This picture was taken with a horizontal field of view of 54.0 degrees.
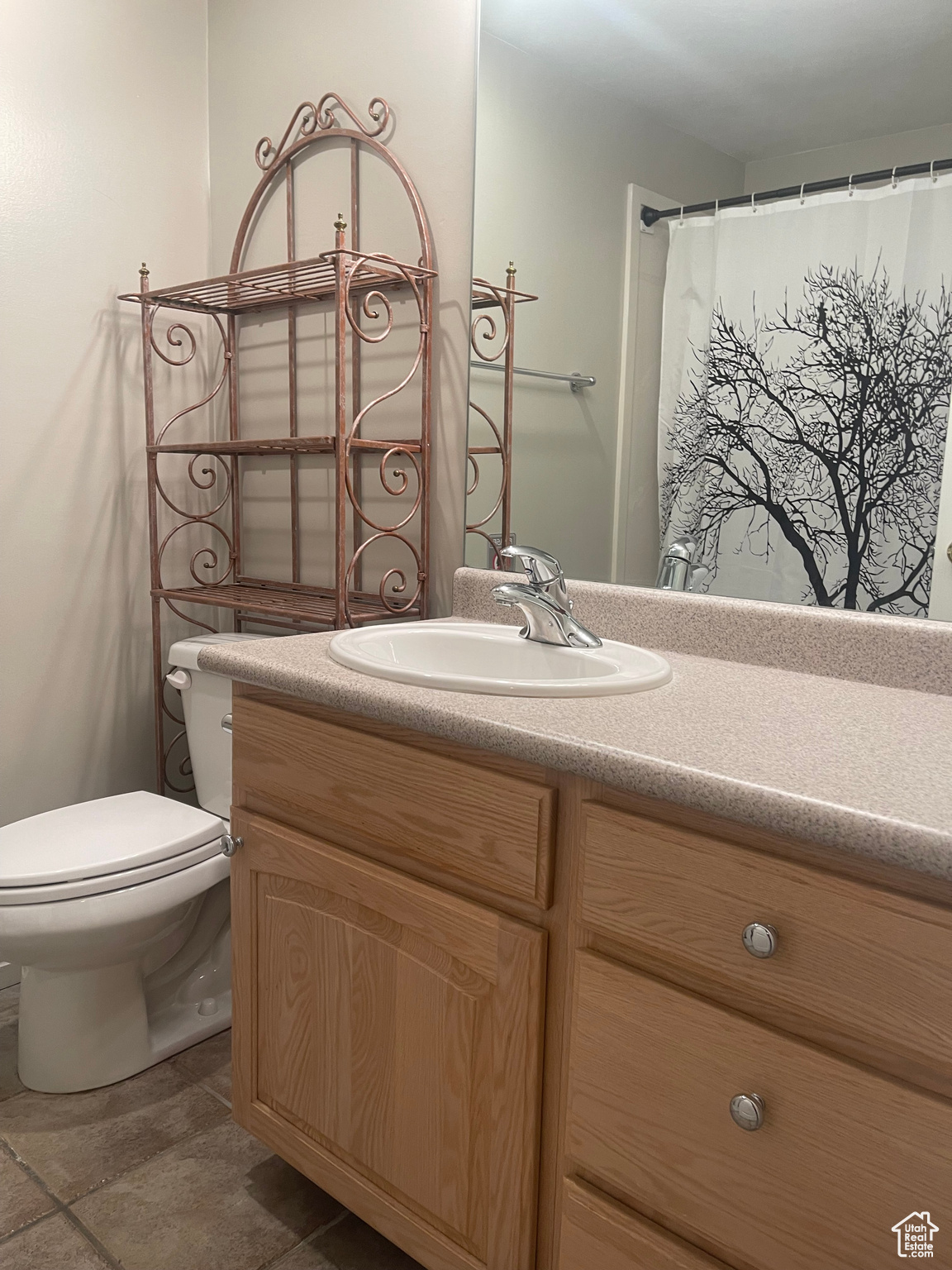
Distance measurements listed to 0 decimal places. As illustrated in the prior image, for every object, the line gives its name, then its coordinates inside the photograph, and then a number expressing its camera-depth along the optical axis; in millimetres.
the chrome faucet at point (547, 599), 1351
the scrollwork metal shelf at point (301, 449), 1737
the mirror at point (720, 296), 1194
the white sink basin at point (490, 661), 1082
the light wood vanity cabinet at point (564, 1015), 748
